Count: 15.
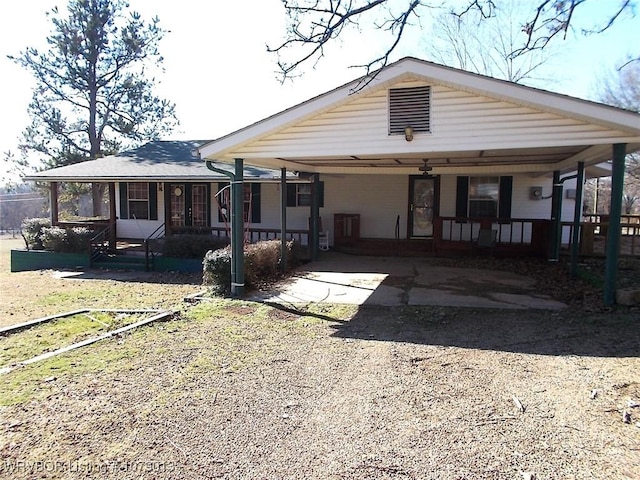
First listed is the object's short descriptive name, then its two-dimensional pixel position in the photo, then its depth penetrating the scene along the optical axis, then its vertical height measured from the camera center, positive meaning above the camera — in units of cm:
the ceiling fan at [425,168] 1036 +91
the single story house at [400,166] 600 +88
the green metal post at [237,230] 732 -42
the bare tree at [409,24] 618 +265
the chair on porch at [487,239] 1143 -82
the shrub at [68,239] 1312 -107
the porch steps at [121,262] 1229 -168
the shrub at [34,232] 1390 -94
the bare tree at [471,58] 2169 +754
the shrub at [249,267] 768 -114
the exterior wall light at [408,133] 629 +104
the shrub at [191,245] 1188 -109
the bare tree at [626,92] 1959 +541
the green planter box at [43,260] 1296 -170
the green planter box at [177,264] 1172 -162
